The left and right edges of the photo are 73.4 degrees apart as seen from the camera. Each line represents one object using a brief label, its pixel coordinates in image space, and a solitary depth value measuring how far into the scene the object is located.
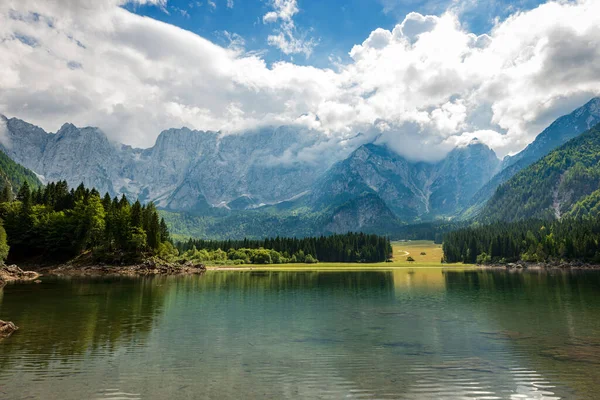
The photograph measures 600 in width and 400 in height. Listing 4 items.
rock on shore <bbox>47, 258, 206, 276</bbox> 122.44
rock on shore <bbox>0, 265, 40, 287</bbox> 95.75
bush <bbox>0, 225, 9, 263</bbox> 96.56
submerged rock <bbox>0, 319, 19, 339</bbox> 35.53
